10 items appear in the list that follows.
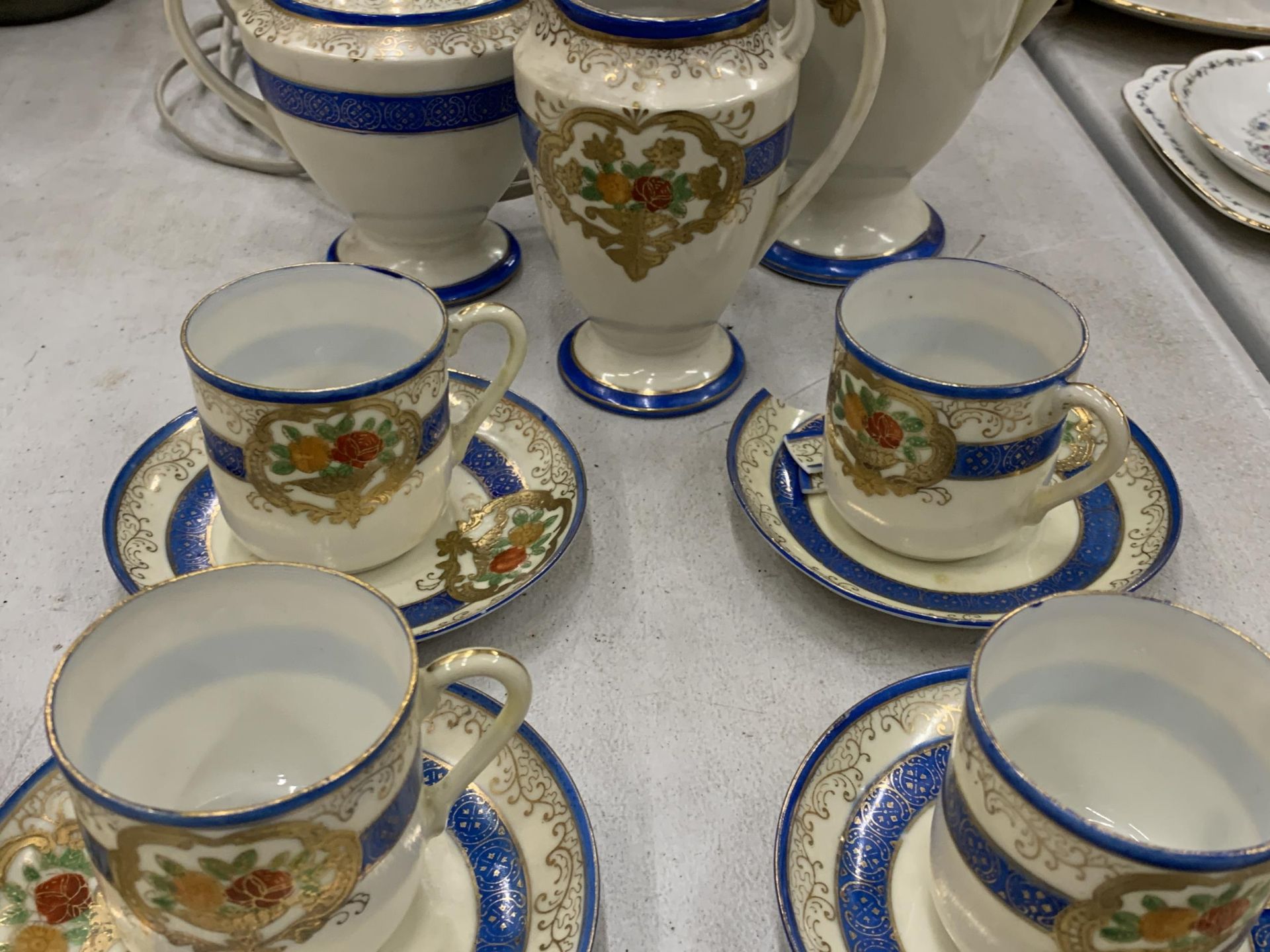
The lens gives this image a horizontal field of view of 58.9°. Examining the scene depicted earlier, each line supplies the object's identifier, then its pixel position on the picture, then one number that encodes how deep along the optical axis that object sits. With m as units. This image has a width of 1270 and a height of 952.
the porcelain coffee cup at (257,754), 0.29
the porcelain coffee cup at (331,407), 0.45
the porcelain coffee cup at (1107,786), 0.30
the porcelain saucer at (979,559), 0.50
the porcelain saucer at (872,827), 0.37
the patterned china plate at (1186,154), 0.79
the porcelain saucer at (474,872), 0.36
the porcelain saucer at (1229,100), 0.83
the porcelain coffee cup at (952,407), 0.47
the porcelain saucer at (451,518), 0.50
